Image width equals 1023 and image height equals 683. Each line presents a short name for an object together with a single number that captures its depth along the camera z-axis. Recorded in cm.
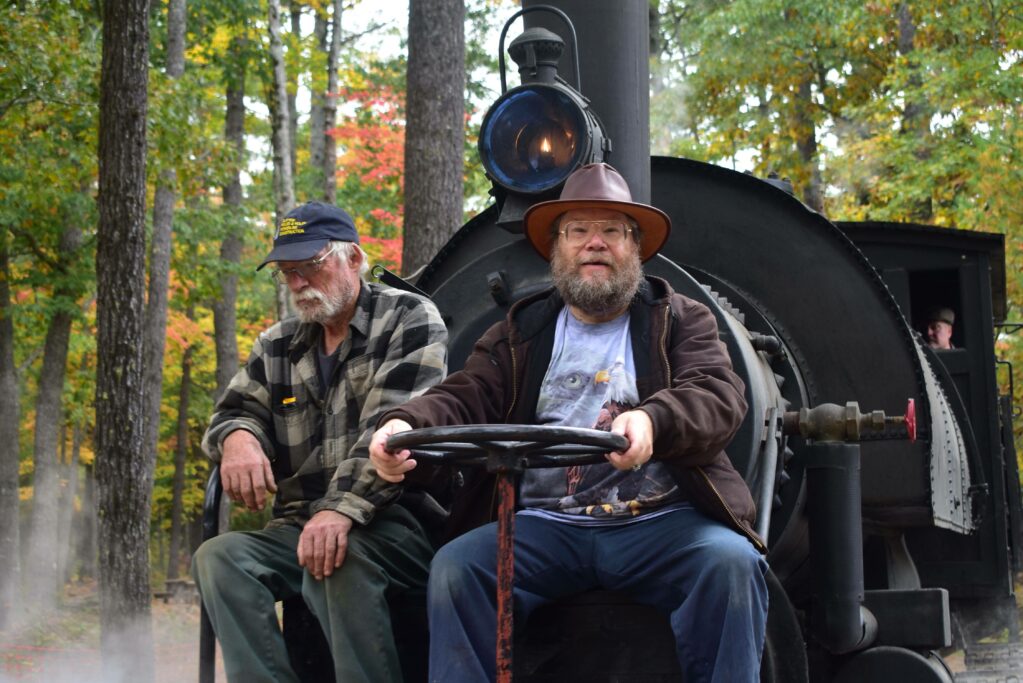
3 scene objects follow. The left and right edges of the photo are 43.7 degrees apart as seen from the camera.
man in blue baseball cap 361
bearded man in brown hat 319
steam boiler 385
